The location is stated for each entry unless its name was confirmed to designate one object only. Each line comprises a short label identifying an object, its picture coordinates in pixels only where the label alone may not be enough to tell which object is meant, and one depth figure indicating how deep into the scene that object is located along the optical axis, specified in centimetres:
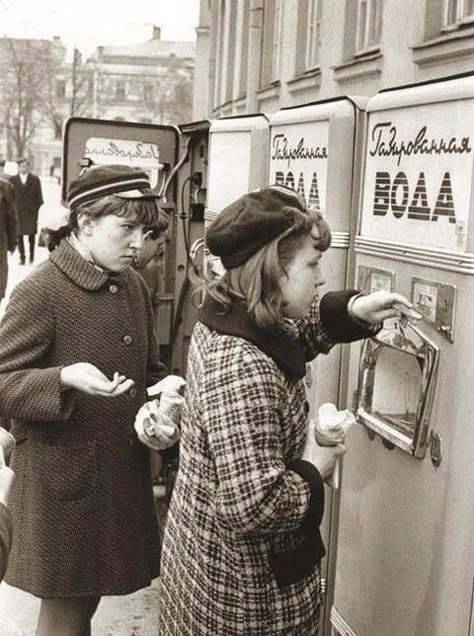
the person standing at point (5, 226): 1100
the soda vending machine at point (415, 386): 272
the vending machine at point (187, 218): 595
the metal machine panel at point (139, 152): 603
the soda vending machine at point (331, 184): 351
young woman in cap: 326
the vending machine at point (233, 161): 444
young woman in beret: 240
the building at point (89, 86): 4328
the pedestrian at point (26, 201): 1733
